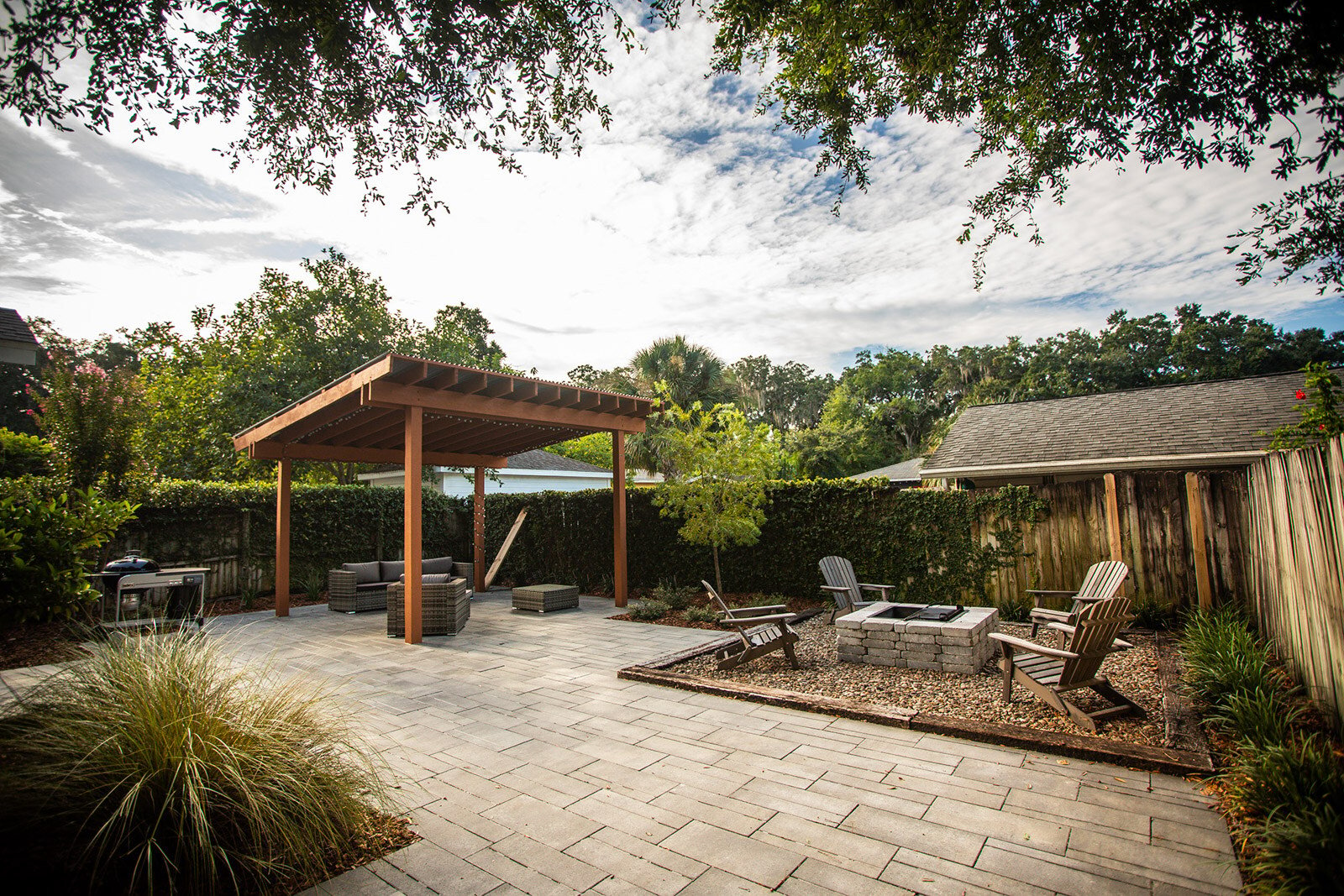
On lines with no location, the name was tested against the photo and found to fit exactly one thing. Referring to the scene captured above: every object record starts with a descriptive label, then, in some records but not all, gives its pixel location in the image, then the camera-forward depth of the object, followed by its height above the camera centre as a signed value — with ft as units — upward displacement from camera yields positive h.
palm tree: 65.21 +13.98
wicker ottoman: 30.71 -4.45
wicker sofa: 31.81 -3.55
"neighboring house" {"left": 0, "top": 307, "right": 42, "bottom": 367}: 17.92 +5.71
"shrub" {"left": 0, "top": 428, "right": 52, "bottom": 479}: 33.68 +4.28
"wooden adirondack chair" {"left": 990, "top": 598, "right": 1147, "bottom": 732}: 12.62 -3.64
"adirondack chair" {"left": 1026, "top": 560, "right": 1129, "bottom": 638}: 18.08 -3.25
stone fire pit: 17.02 -4.23
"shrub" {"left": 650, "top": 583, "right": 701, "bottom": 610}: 29.60 -4.53
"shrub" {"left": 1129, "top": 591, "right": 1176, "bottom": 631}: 21.74 -4.50
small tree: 27.99 +1.15
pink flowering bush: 27.48 +4.61
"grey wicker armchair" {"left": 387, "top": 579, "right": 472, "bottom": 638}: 24.58 -3.75
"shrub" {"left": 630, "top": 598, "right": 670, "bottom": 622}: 27.63 -4.75
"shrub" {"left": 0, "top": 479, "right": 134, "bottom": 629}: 15.46 -0.66
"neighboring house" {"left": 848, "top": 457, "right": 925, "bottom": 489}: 60.35 +2.21
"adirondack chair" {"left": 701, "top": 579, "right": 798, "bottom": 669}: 17.60 -4.19
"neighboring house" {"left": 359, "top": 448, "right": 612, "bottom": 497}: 63.57 +3.57
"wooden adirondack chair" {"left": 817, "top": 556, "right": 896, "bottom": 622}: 23.12 -3.39
